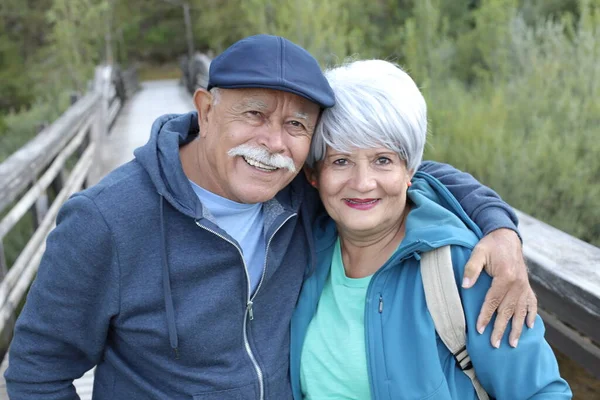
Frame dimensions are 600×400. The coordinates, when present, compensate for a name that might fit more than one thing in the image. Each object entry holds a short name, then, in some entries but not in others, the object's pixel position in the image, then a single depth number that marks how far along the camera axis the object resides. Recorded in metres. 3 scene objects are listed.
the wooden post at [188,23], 28.45
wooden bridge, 2.29
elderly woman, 1.77
